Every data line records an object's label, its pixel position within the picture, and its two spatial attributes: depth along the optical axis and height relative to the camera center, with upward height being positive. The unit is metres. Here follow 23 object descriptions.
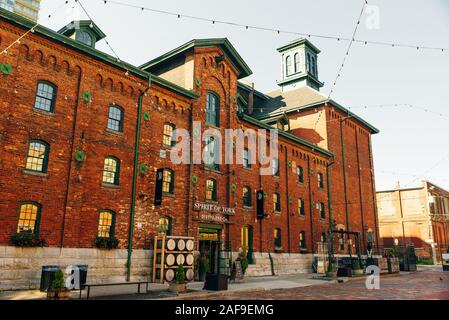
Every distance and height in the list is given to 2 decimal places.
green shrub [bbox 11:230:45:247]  14.04 +0.20
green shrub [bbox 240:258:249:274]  21.79 -0.95
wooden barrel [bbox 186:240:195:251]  18.98 +0.11
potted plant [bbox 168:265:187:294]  14.79 -1.49
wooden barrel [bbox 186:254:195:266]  18.77 -0.60
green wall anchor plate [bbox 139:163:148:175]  19.09 +4.04
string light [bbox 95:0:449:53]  12.97 +8.07
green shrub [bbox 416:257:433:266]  48.76 -1.41
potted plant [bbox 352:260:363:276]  26.05 -1.32
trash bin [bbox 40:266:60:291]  13.31 -1.15
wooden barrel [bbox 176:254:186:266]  18.38 -0.60
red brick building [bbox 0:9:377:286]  15.09 +4.54
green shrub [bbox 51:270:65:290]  11.82 -1.17
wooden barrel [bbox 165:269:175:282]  17.78 -1.36
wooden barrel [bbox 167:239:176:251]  18.25 +0.12
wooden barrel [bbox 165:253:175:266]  18.03 -0.60
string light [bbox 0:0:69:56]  13.82 +7.80
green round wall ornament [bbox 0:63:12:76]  14.80 +7.07
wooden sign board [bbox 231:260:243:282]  20.41 -1.34
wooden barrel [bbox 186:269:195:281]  18.64 -1.37
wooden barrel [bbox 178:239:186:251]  18.61 +0.10
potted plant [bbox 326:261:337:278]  24.05 -1.49
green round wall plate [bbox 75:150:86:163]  16.50 +4.02
